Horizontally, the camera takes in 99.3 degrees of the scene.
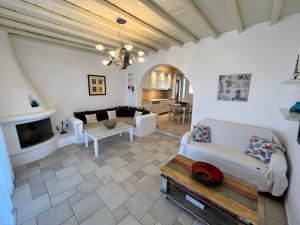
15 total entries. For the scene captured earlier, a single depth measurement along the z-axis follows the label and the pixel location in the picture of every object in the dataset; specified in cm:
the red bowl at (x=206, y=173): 156
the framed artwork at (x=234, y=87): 274
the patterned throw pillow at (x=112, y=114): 472
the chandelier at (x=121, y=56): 233
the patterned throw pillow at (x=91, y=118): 415
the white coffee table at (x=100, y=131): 301
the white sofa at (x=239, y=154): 187
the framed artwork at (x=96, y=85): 454
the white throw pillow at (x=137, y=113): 458
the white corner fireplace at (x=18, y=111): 251
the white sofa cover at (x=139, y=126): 360
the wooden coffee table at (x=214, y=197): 131
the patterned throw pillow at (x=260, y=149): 211
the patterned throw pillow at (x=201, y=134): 289
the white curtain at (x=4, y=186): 132
